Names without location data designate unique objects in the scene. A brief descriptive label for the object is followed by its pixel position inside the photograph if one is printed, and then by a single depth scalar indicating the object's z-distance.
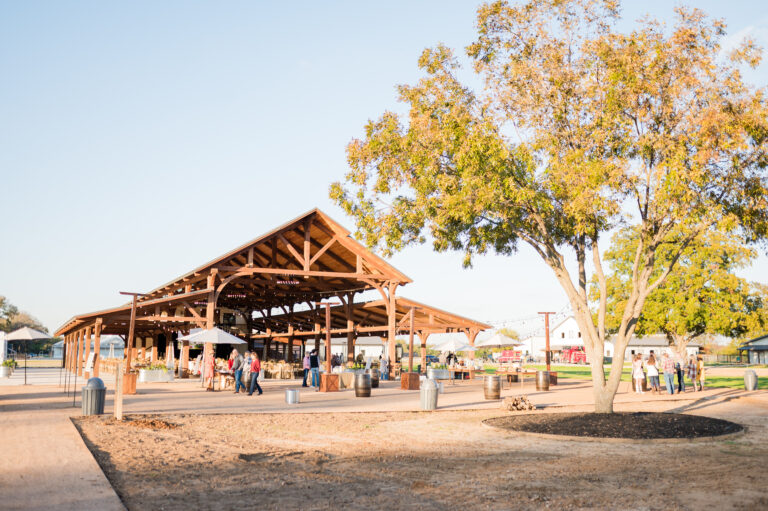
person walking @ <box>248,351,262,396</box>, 19.48
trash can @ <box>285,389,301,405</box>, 16.36
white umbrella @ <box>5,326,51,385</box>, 24.81
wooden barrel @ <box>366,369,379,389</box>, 22.99
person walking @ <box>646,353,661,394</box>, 21.84
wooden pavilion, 24.64
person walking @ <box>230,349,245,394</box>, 20.59
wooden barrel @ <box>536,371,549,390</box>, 22.98
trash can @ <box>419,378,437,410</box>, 14.89
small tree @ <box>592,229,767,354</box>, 40.00
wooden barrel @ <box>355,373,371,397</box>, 18.53
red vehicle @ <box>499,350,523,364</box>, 78.31
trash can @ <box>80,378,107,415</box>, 12.61
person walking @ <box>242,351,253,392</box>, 20.06
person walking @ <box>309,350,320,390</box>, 22.69
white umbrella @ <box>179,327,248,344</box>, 20.34
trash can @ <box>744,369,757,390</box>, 23.33
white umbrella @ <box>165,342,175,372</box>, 27.20
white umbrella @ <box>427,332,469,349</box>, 32.47
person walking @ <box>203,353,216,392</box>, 21.40
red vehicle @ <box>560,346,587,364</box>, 84.31
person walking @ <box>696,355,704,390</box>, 23.05
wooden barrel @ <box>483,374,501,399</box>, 18.00
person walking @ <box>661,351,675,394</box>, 21.28
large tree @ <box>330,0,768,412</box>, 11.57
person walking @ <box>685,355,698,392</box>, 22.95
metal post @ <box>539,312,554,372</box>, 23.72
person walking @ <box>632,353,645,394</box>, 22.56
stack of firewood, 14.97
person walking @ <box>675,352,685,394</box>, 22.03
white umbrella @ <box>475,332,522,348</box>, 27.16
